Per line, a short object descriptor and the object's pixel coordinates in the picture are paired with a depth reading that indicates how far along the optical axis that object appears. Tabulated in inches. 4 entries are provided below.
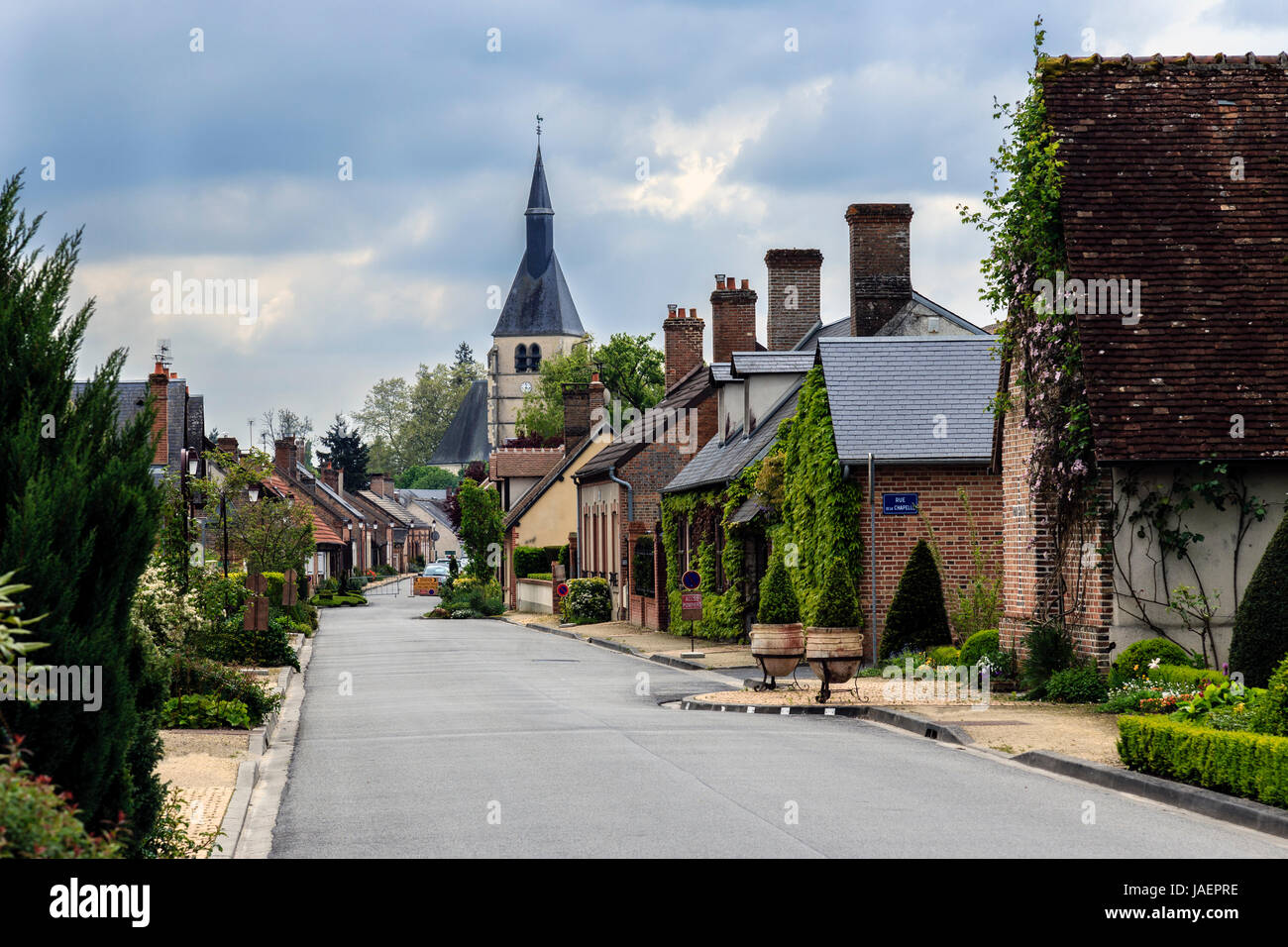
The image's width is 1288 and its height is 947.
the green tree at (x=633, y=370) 3223.4
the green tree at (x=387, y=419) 5541.3
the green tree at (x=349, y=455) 4606.3
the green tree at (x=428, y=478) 5565.9
